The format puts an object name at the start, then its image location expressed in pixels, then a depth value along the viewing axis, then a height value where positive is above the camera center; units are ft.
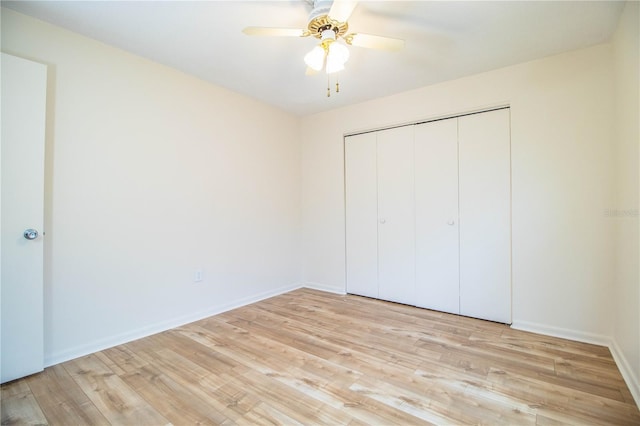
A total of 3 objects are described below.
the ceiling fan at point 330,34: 5.49 +3.69
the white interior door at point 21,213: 5.95 +0.06
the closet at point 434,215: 9.09 -0.03
